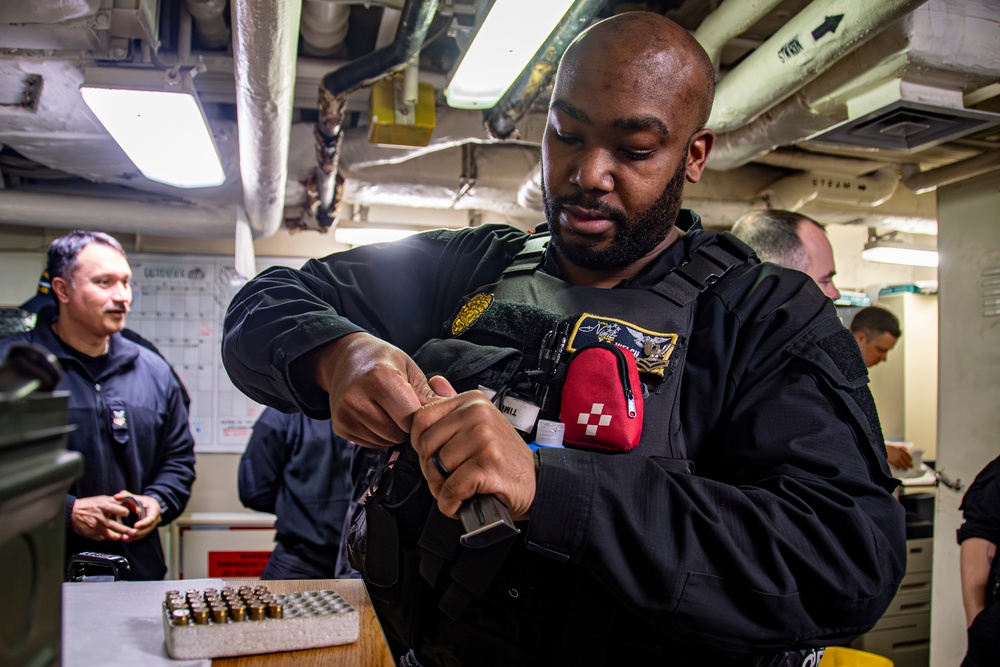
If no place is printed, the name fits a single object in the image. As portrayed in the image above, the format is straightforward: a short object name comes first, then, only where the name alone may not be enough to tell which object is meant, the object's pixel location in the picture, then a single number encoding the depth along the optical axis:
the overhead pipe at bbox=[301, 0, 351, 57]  2.87
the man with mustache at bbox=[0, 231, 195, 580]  2.98
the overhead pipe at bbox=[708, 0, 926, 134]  2.08
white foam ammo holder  0.92
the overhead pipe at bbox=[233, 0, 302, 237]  1.92
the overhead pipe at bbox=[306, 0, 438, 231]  2.33
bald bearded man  0.88
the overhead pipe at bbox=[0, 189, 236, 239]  4.21
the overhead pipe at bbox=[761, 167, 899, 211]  4.55
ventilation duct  2.46
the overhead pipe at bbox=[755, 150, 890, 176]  4.49
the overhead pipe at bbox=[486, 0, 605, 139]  2.30
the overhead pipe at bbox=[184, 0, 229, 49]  2.69
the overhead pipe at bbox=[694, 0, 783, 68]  2.43
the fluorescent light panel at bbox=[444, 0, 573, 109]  2.00
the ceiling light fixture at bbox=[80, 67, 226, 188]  2.55
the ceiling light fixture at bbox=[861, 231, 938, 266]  5.65
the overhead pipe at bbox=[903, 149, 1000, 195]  3.65
